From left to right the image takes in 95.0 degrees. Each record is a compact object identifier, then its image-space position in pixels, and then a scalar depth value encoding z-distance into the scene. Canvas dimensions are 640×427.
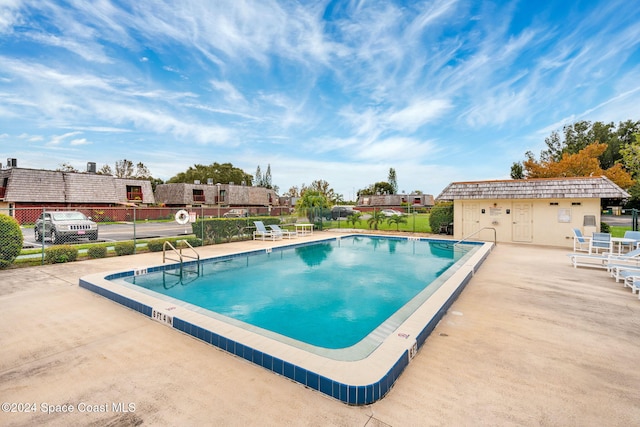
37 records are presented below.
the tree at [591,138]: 36.47
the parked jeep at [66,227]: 11.74
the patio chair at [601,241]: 9.86
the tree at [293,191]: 64.06
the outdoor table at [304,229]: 17.48
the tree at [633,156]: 20.06
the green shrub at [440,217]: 17.45
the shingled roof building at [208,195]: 42.69
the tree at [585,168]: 22.64
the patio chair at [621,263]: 6.79
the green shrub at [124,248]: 10.89
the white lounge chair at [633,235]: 9.77
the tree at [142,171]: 63.53
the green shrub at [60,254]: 9.27
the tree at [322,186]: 47.67
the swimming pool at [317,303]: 3.10
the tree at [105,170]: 59.72
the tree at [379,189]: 73.75
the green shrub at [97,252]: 10.23
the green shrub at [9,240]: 8.33
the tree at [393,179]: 79.44
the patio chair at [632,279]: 5.82
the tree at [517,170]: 45.65
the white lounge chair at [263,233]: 15.25
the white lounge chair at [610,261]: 7.79
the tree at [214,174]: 60.31
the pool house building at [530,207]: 13.06
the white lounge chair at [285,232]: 15.55
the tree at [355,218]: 21.61
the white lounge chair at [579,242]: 11.01
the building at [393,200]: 61.34
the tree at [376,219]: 20.93
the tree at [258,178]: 76.62
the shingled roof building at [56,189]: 27.53
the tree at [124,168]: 62.26
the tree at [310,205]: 20.34
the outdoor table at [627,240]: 9.27
